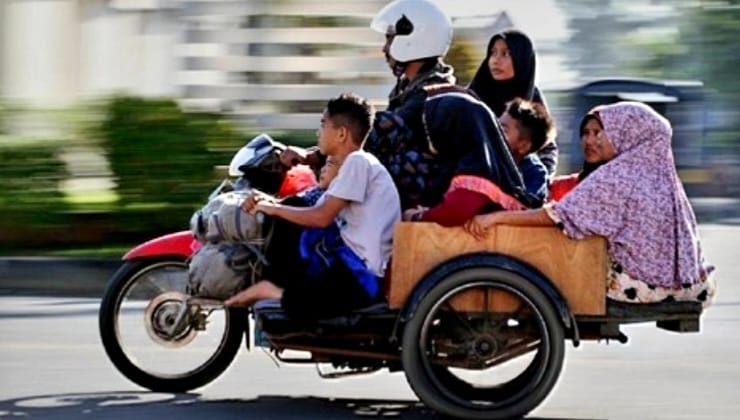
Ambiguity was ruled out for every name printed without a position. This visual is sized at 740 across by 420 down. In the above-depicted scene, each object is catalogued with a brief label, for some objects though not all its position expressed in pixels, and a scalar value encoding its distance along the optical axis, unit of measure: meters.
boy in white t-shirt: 14.71
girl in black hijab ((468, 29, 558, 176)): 15.54
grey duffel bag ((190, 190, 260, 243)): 14.96
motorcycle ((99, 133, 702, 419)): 14.53
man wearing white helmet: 15.05
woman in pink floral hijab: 14.48
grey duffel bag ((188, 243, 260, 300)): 15.12
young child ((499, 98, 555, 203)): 15.14
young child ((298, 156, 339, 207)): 15.21
